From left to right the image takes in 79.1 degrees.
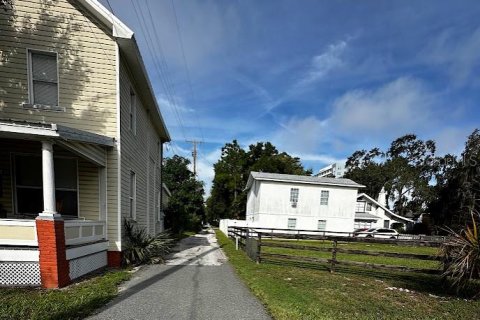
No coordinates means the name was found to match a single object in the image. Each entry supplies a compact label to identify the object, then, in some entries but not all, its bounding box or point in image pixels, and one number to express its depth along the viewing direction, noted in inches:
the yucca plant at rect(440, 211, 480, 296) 244.7
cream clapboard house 318.7
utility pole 1455.5
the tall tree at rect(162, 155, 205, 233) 1156.6
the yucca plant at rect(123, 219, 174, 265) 356.2
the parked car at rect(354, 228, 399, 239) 1018.7
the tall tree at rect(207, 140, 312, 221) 2047.2
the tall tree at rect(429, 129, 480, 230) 1284.4
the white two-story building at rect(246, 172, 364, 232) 1139.9
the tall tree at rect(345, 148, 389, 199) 2235.5
